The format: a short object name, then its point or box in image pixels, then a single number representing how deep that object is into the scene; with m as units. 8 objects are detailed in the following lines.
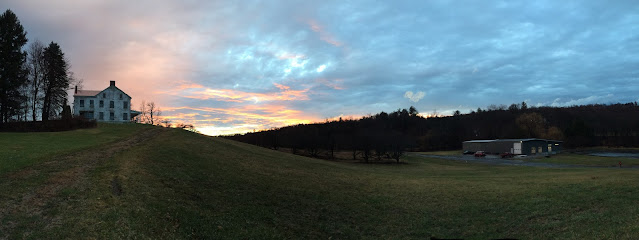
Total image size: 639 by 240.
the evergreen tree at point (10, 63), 51.53
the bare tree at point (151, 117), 114.06
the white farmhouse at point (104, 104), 76.12
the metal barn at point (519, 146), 90.31
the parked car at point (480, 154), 91.75
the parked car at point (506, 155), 86.06
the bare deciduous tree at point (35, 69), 59.28
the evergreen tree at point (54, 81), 61.12
